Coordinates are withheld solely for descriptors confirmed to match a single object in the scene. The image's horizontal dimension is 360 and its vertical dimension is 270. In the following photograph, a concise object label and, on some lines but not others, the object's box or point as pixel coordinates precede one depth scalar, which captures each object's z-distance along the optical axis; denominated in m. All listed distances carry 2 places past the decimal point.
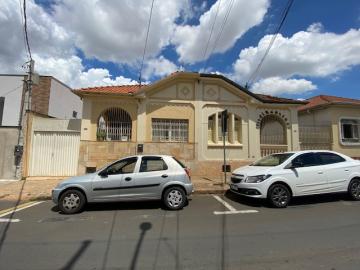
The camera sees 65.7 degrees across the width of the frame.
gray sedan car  7.59
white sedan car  8.12
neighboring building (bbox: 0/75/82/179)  13.74
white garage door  13.86
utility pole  13.59
